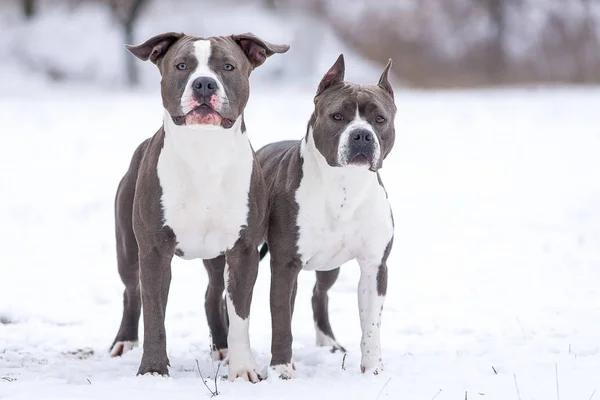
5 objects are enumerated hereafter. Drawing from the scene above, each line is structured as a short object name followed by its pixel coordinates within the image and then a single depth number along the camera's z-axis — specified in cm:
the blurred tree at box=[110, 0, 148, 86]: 2378
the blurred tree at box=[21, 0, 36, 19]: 2661
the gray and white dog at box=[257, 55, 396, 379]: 494
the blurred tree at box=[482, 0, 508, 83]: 2406
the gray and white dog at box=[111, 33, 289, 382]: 463
